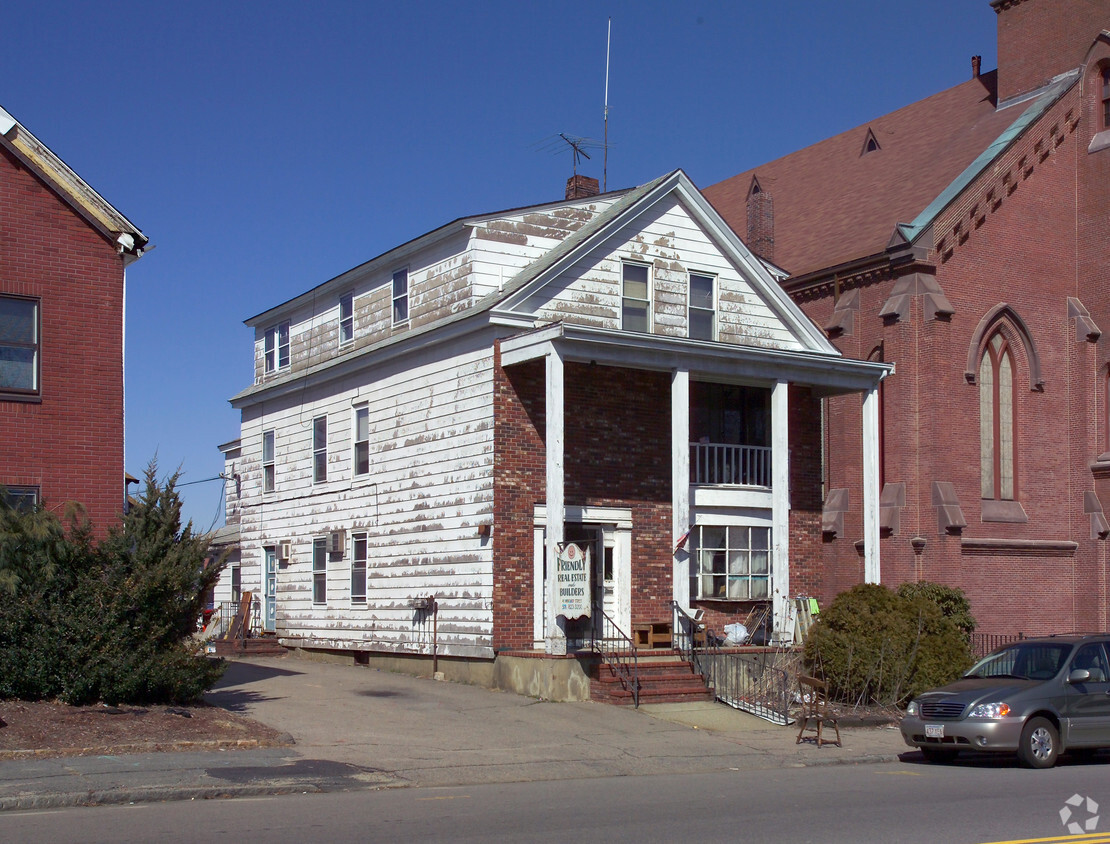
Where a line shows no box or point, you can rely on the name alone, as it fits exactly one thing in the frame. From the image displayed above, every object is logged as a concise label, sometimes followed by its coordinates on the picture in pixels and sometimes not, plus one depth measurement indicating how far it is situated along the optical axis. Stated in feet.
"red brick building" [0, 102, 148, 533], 58.95
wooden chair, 56.54
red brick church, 96.27
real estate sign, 66.95
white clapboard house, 73.10
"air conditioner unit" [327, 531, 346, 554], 88.22
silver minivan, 49.57
